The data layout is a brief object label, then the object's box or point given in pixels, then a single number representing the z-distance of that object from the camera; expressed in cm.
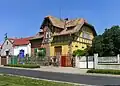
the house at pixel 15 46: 6224
